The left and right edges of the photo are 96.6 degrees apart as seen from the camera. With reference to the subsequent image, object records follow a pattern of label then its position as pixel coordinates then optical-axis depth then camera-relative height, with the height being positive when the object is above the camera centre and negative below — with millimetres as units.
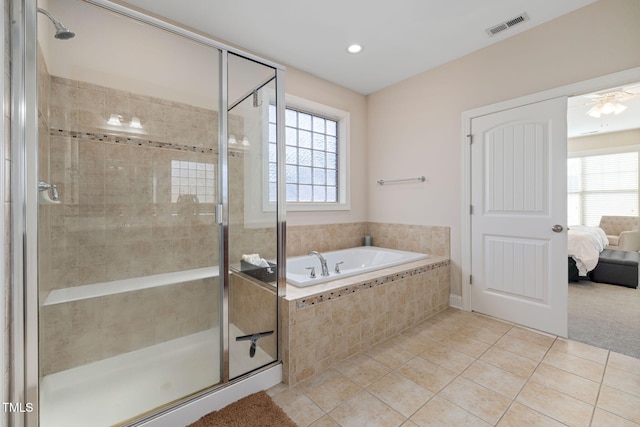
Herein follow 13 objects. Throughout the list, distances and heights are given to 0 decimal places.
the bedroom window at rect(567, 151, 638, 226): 5535 +534
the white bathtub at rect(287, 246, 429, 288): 2754 -493
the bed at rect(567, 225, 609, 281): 3559 -502
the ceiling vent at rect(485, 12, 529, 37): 2268 +1557
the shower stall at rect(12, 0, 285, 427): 1583 -18
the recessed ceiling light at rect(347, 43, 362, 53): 2658 +1559
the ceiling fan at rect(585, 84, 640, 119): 3563 +1458
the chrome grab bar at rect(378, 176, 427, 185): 3171 +385
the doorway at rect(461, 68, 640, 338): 2678 +143
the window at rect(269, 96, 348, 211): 3172 +663
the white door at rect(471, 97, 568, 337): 2322 -25
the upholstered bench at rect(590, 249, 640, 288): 3539 -737
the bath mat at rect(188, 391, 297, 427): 1423 -1055
